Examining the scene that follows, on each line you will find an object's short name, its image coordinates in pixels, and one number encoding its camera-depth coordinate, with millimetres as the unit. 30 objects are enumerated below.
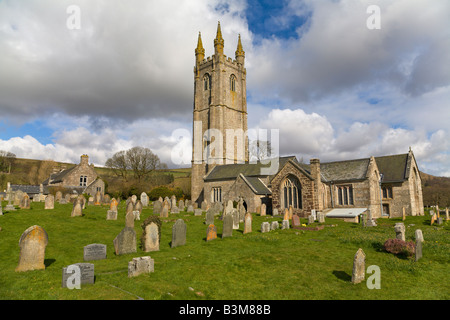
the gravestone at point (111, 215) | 20719
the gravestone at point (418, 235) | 11696
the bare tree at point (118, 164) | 62031
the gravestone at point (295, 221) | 21062
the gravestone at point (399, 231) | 12812
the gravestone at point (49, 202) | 24656
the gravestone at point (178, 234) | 13592
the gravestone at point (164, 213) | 24361
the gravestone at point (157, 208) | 26688
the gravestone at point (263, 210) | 29781
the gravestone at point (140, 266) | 8516
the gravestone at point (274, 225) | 19703
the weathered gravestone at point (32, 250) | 8953
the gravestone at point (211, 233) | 15252
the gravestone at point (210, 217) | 20328
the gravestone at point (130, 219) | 16906
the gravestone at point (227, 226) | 16297
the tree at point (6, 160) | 70562
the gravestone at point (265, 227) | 18656
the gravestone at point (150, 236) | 12562
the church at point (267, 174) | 28812
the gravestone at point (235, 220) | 19844
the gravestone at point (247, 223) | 18172
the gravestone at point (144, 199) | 36841
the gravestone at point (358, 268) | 8508
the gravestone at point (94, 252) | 10680
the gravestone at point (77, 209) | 21016
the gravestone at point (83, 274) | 7434
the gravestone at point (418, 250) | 10844
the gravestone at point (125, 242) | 11805
